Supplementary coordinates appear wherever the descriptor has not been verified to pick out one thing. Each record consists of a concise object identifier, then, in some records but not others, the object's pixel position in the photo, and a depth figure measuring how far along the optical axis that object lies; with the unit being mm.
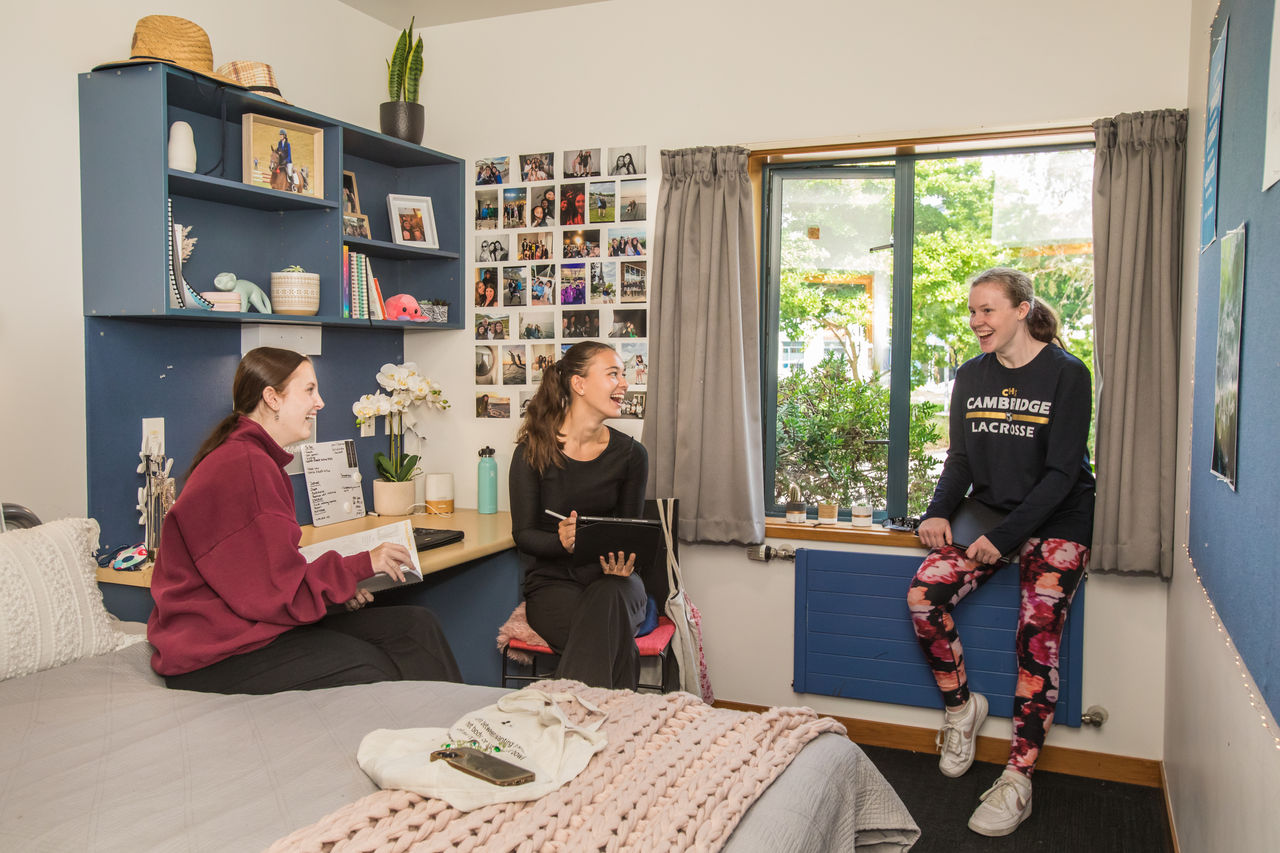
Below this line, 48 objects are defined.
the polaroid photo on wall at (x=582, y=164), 3625
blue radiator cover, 3107
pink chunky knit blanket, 1359
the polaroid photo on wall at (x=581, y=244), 3633
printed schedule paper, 3451
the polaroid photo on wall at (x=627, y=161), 3561
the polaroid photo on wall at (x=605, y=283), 3609
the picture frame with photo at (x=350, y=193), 3520
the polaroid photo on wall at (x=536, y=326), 3723
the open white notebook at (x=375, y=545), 2512
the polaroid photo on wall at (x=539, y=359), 3730
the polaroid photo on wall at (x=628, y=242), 3562
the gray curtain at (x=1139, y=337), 2869
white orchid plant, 3561
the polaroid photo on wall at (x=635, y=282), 3568
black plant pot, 3590
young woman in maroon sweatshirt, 2115
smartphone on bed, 1499
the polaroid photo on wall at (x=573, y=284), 3656
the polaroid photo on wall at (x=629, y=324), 3582
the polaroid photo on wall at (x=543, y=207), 3697
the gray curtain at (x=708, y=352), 3346
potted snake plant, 3590
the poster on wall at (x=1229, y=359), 1729
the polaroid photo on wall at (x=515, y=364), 3775
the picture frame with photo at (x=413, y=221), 3652
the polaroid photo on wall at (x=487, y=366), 3820
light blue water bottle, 3729
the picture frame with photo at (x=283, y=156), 2945
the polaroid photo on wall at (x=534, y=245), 3711
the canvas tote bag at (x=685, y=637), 3078
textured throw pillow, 2008
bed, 1429
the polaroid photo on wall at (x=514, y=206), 3740
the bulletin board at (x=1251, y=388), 1401
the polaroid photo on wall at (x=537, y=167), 3699
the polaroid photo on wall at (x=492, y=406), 3814
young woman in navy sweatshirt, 2855
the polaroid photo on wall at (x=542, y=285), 3711
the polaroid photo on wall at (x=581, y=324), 3646
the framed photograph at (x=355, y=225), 3389
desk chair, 2968
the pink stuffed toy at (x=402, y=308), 3615
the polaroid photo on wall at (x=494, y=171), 3770
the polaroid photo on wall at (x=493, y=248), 3779
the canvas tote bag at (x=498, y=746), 1481
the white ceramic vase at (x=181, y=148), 2697
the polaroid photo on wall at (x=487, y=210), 3789
